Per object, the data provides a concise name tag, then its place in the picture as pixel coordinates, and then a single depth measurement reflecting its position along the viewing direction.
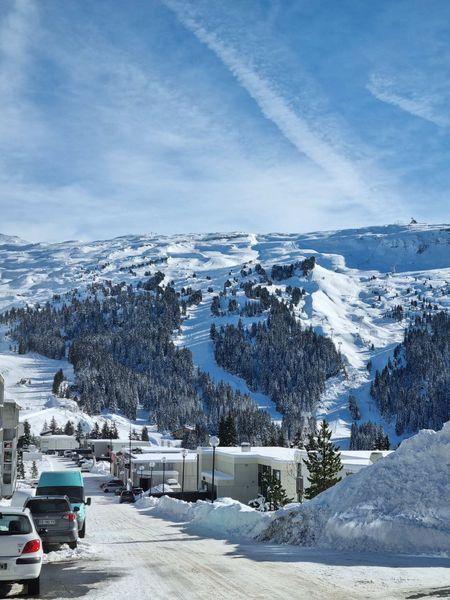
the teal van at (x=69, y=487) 23.05
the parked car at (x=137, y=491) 70.54
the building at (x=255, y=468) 53.62
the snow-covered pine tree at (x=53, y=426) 191.10
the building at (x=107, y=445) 154.88
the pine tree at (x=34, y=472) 100.47
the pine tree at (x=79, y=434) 188.71
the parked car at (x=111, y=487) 85.44
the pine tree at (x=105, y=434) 177.50
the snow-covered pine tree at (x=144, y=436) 187.25
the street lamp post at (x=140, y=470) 80.97
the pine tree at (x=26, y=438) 152.54
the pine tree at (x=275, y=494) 47.69
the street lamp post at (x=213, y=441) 38.46
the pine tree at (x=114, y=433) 179.18
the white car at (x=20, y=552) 11.66
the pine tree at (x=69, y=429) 194.12
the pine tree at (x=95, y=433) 185.41
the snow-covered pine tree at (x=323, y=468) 45.44
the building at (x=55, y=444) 177.75
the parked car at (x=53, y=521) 18.23
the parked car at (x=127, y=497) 64.62
